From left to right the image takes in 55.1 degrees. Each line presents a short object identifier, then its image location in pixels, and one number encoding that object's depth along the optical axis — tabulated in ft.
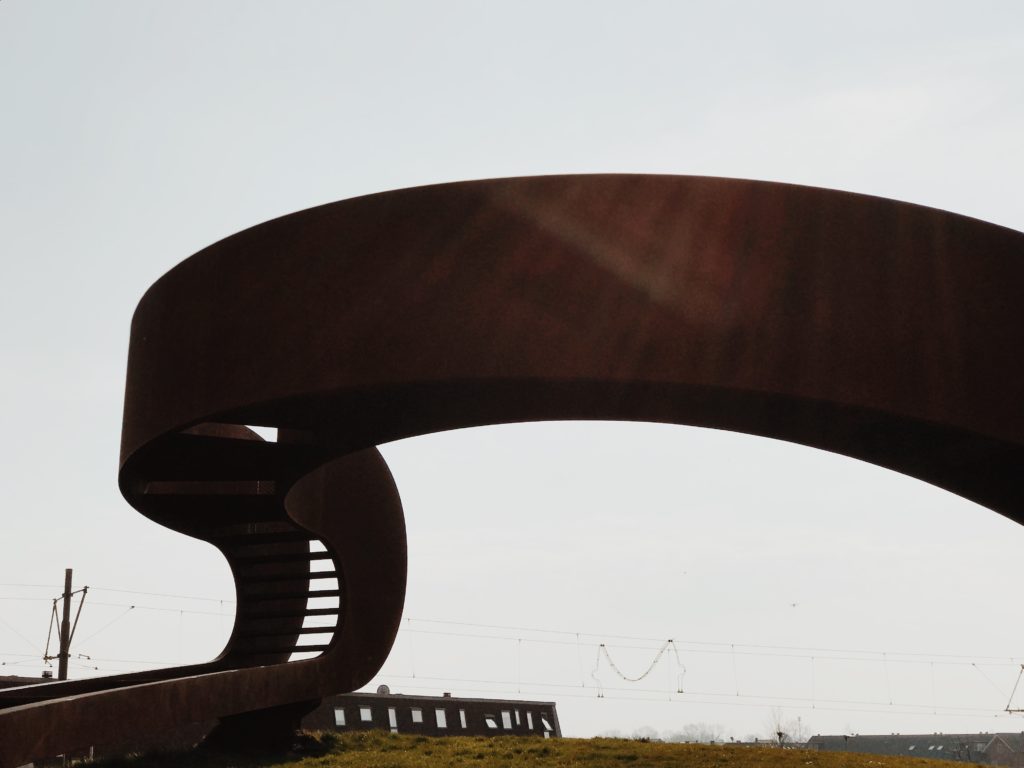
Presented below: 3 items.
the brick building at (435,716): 90.48
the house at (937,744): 171.42
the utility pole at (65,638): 93.56
